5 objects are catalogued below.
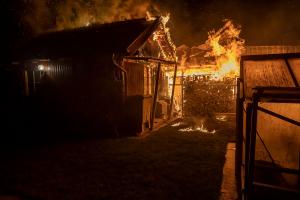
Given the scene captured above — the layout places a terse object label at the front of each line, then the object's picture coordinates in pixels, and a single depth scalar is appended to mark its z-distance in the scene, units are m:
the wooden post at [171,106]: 13.68
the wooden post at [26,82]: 13.23
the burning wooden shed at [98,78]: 10.58
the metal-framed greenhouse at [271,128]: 4.84
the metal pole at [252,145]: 3.67
